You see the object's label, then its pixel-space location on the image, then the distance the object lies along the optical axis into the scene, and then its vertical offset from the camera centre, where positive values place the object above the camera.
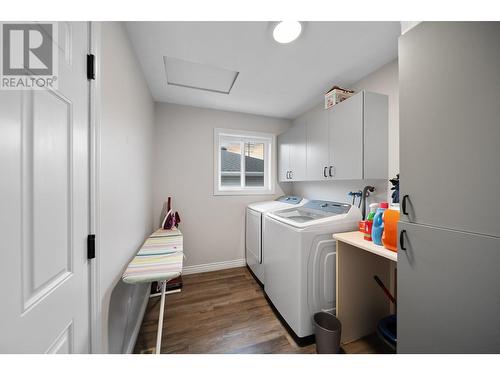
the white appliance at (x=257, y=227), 2.28 -0.57
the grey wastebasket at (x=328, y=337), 1.27 -1.12
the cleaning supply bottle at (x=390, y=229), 1.13 -0.28
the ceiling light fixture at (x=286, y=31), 1.19 +1.12
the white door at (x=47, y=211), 0.46 -0.07
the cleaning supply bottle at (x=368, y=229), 1.35 -0.33
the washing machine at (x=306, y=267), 1.45 -0.70
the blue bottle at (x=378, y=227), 1.25 -0.29
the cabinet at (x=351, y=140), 1.54 +0.47
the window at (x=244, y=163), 2.80 +0.42
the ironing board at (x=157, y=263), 1.03 -0.53
